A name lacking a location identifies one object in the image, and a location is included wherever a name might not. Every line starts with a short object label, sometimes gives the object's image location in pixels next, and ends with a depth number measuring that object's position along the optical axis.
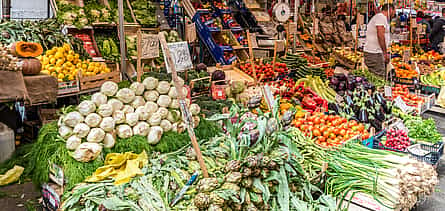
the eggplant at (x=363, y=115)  3.88
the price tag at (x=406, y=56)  7.25
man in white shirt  6.12
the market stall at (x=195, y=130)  2.21
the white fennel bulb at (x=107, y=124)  2.60
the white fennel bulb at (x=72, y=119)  2.58
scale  6.43
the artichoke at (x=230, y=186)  2.03
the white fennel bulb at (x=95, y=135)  2.52
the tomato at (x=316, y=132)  3.37
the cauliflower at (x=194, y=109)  3.07
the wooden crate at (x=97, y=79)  4.43
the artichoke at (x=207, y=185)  2.02
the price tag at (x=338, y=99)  4.66
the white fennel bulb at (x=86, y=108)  2.62
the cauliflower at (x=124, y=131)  2.68
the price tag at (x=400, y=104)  4.73
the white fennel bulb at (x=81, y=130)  2.53
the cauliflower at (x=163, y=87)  2.96
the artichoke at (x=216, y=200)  1.93
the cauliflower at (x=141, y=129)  2.72
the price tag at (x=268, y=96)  2.81
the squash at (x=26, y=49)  3.87
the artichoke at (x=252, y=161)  2.11
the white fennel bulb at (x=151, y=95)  2.91
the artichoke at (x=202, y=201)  1.91
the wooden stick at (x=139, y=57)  3.16
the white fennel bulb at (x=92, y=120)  2.58
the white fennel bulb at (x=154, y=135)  2.74
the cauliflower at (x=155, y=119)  2.80
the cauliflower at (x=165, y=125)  2.86
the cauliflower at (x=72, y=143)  2.48
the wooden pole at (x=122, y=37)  3.82
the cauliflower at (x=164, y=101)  2.91
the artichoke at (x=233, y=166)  2.10
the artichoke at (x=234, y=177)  2.06
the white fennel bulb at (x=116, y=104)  2.73
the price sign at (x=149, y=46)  3.61
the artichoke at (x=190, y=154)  2.47
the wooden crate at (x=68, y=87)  4.29
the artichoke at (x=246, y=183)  2.10
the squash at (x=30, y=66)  3.84
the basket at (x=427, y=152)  3.48
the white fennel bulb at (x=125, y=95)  2.80
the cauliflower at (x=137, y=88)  2.89
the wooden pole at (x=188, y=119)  2.16
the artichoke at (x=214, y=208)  1.89
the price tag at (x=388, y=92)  4.91
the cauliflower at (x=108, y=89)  2.79
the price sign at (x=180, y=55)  3.19
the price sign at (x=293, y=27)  6.25
